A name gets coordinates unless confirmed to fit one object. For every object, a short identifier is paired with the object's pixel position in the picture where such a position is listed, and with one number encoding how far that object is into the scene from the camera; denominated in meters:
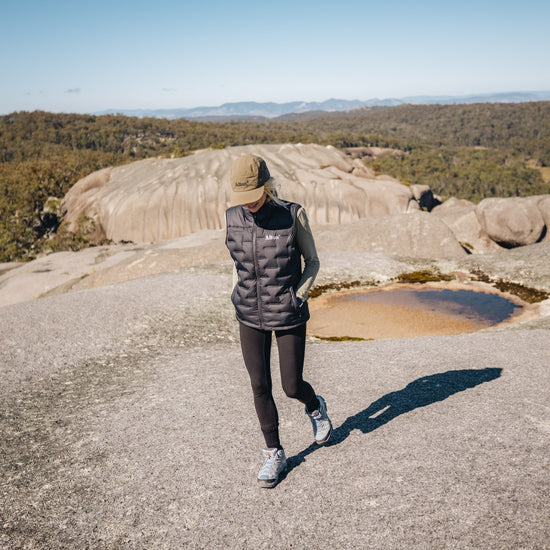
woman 4.21
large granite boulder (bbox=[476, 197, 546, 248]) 26.08
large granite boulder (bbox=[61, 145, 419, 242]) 44.89
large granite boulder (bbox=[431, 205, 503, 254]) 28.03
